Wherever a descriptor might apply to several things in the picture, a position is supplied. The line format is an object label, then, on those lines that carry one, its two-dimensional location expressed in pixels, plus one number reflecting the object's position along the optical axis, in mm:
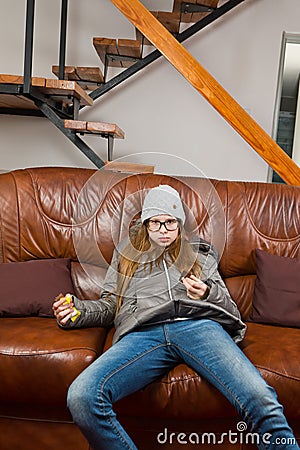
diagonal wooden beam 3174
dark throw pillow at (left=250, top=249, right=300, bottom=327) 2463
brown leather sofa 1987
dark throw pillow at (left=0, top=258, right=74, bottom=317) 2361
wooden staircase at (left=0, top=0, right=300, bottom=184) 3184
